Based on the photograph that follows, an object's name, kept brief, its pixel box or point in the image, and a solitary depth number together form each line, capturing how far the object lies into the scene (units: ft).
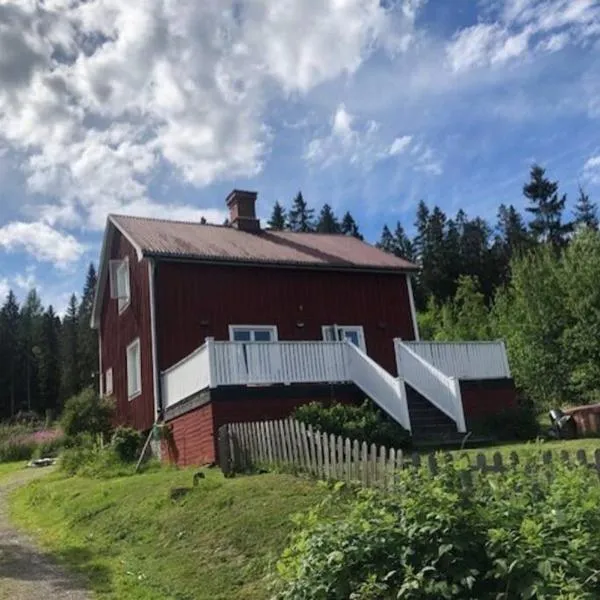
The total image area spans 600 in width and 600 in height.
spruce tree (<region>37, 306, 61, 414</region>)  252.42
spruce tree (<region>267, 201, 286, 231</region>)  291.58
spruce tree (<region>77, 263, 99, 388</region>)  227.40
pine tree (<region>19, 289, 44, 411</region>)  259.19
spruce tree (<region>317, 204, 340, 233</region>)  288.92
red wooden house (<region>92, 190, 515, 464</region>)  48.60
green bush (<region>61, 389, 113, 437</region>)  67.56
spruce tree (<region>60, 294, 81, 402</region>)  234.17
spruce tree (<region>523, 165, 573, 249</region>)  235.40
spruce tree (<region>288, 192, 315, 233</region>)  300.20
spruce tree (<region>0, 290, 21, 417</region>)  258.98
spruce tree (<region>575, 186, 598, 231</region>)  232.73
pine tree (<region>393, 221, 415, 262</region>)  284.82
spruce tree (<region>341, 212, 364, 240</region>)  296.71
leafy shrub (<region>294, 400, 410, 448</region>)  42.83
